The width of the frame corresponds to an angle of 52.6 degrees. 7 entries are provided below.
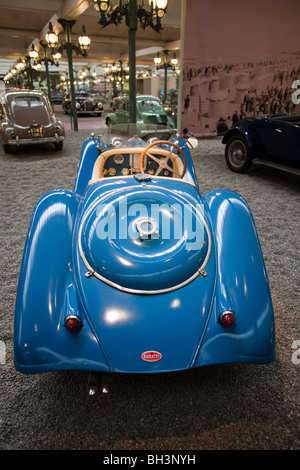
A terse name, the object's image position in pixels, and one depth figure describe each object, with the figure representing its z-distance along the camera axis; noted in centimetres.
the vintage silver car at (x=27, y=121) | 789
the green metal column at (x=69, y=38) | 1123
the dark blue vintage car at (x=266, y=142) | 530
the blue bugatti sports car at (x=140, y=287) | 157
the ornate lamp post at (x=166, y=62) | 1786
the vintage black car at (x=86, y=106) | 1914
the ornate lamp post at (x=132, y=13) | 581
